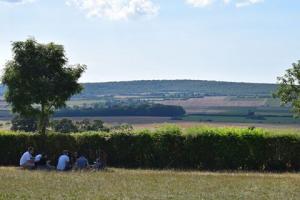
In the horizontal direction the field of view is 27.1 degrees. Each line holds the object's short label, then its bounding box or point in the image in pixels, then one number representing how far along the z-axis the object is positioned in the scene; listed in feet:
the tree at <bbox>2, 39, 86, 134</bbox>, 135.85
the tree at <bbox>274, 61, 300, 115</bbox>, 155.94
